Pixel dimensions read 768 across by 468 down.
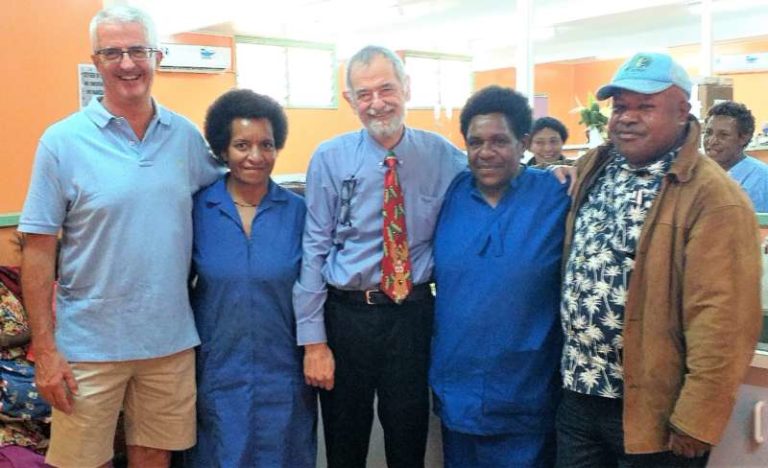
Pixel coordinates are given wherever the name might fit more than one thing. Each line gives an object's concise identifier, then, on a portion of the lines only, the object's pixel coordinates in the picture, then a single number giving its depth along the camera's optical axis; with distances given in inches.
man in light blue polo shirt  71.3
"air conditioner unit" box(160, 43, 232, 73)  304.0
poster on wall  117.0
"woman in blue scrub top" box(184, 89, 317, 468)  76.9
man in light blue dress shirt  78.0
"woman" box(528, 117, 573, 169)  168.6
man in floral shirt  57.8
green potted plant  138.4
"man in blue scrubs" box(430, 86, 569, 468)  73.0
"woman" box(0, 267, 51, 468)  94.9
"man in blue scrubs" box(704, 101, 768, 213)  122.2
